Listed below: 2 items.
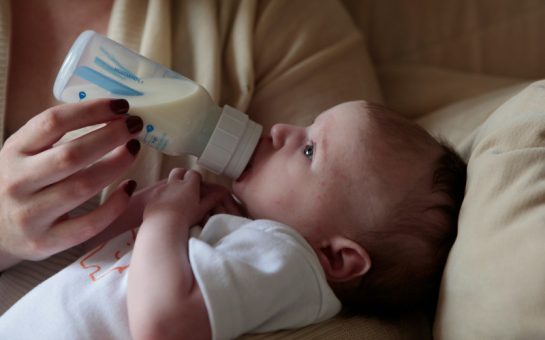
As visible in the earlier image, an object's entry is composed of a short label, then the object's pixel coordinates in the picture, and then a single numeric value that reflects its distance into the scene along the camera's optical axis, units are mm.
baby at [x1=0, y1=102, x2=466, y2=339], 771
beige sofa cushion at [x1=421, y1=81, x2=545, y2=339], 726
